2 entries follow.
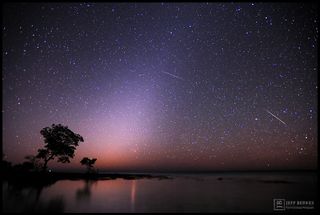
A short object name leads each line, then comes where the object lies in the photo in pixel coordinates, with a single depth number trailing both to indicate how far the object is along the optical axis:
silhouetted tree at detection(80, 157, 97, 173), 51.00
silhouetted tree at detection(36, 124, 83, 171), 35.53
